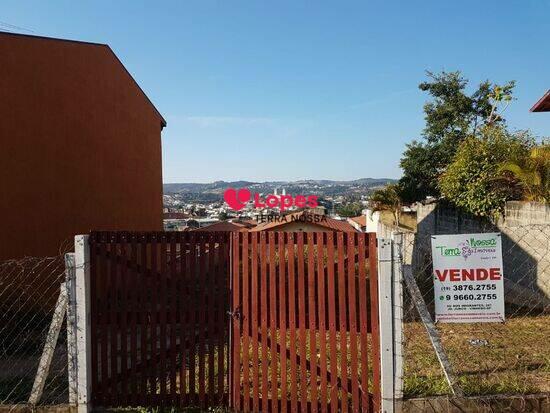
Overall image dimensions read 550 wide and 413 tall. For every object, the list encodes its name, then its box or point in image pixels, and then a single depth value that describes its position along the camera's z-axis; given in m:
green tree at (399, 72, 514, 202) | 16.62
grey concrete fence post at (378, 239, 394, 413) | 3.53
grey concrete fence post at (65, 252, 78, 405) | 3.65
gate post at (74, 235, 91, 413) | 3.65
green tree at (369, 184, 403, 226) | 19.05
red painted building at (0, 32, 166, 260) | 7.62
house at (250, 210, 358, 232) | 25.38
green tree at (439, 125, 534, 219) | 8.67
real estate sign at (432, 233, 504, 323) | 3.66
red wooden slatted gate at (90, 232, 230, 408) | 3.76
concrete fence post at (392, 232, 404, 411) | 3.53
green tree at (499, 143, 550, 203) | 7.59
